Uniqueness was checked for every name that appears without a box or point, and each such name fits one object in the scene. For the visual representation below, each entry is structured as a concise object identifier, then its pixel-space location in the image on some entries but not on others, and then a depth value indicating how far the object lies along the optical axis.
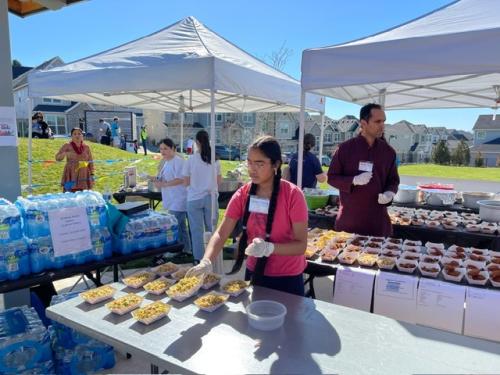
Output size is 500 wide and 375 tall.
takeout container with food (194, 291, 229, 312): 1.65
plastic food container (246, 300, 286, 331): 1.49
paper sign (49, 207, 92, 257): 2.15
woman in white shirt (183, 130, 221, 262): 4.19
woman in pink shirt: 1.79
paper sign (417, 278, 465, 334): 2.00
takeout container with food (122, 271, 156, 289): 1.94
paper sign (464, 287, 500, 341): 1.94
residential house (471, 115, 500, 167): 39.22
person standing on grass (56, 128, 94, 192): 5.54
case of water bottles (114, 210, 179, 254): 2.46
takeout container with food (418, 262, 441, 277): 2.17
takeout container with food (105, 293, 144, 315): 1.63
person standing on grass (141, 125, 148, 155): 16.98
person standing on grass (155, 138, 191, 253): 4.51
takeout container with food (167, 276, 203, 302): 1.76
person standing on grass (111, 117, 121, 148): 18.97
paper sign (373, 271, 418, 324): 2.10
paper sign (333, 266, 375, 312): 2.21
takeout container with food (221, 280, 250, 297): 1.81
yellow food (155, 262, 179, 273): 2.12
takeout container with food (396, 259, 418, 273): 2.24
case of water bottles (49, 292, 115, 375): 2.33
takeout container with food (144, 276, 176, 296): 1.84
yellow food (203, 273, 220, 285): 1.91
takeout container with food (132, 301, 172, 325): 1.54
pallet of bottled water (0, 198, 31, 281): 1.96
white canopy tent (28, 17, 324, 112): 3.71
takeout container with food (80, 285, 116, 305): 1.74
